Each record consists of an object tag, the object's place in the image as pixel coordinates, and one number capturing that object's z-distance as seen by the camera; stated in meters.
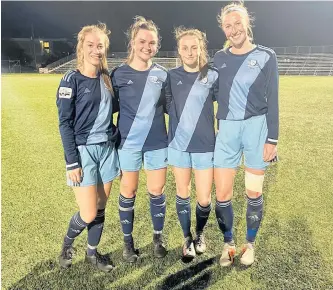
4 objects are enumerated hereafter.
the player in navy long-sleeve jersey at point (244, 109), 2.92
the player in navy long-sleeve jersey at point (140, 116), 3.02
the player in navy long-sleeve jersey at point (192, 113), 3.02
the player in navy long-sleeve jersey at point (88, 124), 2.76
